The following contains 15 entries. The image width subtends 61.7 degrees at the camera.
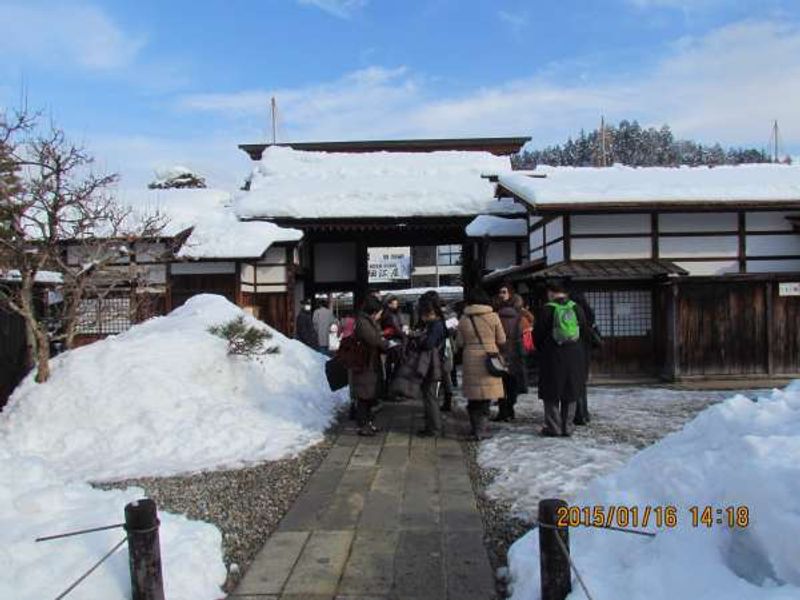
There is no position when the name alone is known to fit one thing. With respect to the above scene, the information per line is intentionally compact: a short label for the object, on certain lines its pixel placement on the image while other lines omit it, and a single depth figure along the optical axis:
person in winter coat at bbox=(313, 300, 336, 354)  13.48
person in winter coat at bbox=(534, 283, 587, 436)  7.12
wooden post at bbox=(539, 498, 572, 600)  3.23
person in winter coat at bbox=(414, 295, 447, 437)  7.43
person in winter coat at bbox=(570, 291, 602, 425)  8.02
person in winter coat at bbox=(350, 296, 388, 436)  7.72
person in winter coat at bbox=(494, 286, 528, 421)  8.29
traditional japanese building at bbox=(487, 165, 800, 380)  12.18
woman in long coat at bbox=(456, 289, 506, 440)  7.09
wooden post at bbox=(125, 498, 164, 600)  3.39
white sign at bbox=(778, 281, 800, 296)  12.20
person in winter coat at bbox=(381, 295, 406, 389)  9.00
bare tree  7.68
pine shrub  8.74
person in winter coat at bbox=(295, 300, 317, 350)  12.94
